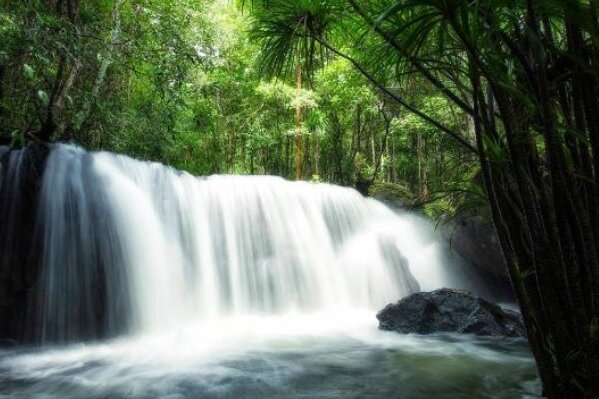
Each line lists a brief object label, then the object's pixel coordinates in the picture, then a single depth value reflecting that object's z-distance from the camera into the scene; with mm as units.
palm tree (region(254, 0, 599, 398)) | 1501
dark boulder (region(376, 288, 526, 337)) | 5809
